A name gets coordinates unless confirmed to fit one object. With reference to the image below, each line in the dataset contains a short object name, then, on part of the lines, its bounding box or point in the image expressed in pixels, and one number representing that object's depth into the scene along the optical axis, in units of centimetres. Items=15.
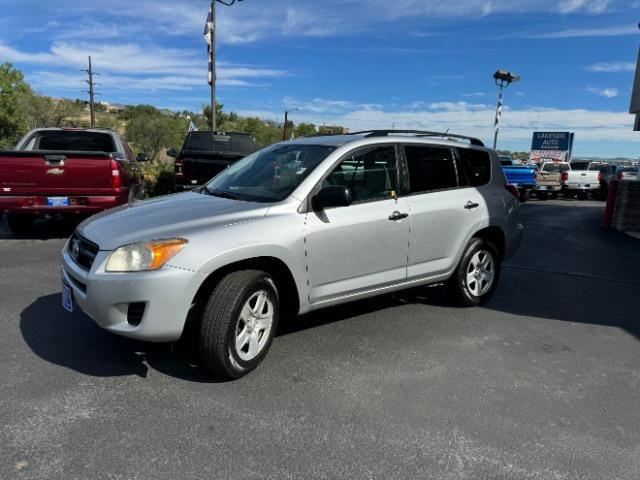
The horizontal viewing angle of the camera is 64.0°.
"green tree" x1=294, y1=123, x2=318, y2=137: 7250
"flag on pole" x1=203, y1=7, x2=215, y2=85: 1833
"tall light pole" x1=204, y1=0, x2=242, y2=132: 1825
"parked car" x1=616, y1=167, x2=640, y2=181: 2470
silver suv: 319
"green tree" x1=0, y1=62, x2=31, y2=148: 5047
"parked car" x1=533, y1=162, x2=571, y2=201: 2280
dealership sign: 4559
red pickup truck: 734
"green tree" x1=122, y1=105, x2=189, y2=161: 5506
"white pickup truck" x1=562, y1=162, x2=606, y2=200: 2400
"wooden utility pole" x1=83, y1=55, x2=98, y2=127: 5394
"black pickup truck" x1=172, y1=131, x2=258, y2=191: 1154
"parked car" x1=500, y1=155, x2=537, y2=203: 2073
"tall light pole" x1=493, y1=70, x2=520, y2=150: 3445
